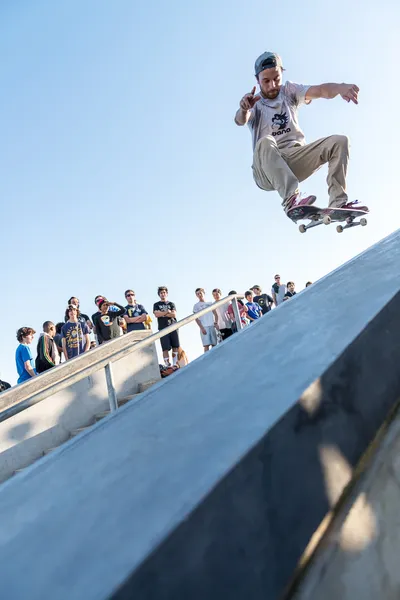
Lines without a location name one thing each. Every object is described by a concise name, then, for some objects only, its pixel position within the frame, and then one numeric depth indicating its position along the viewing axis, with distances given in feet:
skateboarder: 15.93
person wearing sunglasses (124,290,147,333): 23.98
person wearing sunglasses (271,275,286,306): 31.30
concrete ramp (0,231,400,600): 1.56
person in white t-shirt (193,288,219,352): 25.05
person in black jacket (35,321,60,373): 19.60
